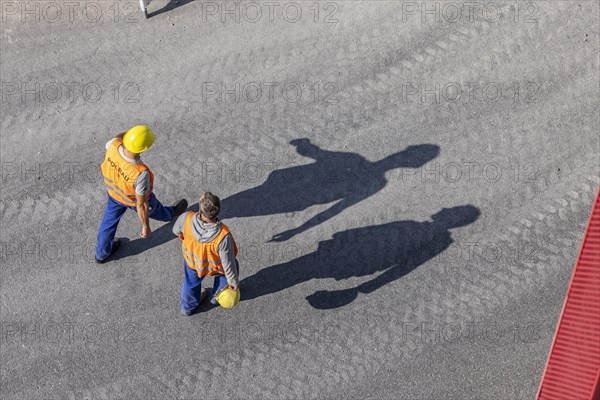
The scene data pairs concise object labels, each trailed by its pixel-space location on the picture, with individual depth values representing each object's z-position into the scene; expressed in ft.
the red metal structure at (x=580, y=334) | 39.88
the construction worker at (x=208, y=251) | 42.89
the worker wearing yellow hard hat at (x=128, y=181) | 45.76
